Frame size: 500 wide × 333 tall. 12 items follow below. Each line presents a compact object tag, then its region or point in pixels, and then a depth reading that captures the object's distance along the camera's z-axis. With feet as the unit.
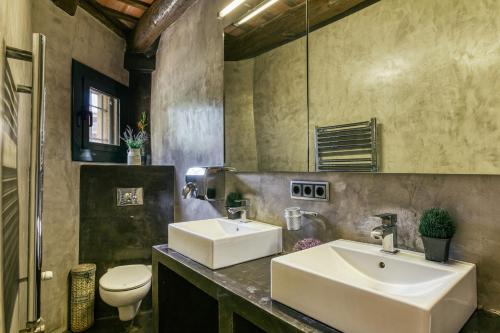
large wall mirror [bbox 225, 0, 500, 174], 3.25
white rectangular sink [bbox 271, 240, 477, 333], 2.29
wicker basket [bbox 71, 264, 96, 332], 7.64
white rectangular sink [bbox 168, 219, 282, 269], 4.25
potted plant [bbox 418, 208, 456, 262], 3.13
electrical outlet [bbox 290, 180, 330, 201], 4.53
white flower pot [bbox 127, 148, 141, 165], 9.50
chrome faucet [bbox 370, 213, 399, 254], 3.55
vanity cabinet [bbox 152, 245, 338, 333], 2.99
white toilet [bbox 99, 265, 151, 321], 6.98
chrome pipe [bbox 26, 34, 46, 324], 2.40
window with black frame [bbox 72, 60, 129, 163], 8.39
